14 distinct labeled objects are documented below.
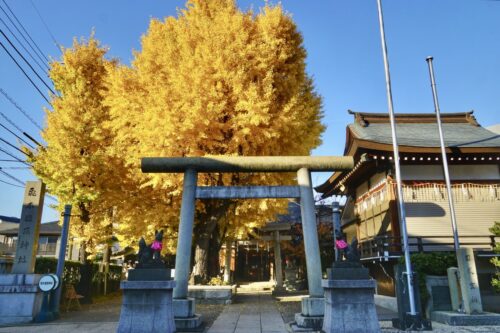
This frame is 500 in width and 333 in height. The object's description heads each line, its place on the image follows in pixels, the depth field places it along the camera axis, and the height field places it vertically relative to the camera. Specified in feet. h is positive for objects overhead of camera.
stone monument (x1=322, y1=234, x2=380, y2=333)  21.90 -2.97
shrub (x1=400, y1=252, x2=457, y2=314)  35.09 -0.93
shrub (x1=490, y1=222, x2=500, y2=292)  34.04 -0.46
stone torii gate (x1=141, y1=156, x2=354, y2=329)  29.63 +7.23
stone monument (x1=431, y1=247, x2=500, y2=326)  28.96 -4.03
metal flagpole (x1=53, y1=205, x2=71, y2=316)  33.29 +0.14
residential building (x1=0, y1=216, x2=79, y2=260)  111.96 +4.81
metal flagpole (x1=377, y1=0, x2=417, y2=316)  28.32 +8.00
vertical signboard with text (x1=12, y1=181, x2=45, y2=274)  32.37 +2.69
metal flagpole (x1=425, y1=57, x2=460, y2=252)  37.99 +11.54
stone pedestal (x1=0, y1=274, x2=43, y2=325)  30.63 -3.92
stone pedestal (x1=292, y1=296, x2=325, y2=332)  25.49 -4.61
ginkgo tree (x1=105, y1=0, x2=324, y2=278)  38.06 +18.48
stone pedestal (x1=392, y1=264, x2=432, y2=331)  26.94 -4.51
